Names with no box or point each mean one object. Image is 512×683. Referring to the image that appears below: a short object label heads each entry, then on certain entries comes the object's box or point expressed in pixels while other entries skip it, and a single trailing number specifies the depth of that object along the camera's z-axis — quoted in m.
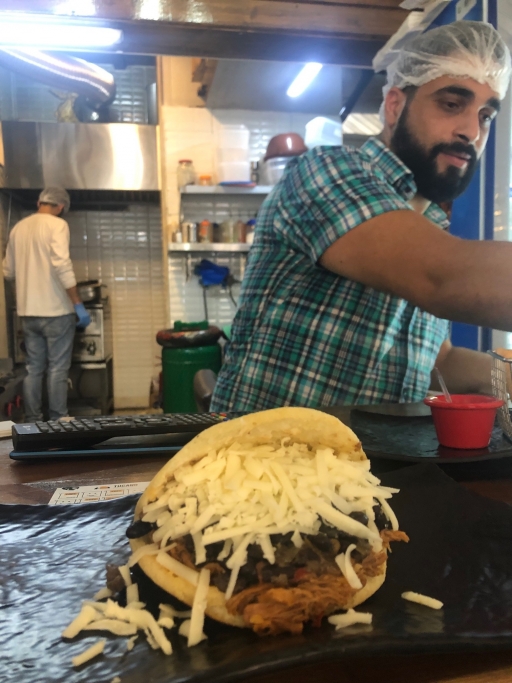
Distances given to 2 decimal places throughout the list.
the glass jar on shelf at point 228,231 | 3.73
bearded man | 1.00
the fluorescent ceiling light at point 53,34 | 1.90
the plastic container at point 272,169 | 3.50
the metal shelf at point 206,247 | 3.57
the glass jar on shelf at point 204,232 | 3.66
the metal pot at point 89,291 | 3.94
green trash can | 3.34
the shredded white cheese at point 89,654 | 0.35
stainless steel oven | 4.03
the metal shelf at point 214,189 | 3.54
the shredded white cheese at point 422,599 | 0.41
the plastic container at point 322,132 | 3.64
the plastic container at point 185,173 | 3.62
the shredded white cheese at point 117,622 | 0.38
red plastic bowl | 0.80
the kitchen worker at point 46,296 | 3.56
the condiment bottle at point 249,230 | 3.75
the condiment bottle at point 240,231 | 3.76
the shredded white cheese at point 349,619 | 0.39
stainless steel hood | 3.89
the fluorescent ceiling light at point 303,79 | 2.86
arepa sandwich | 0.41
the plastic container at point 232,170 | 3.65
